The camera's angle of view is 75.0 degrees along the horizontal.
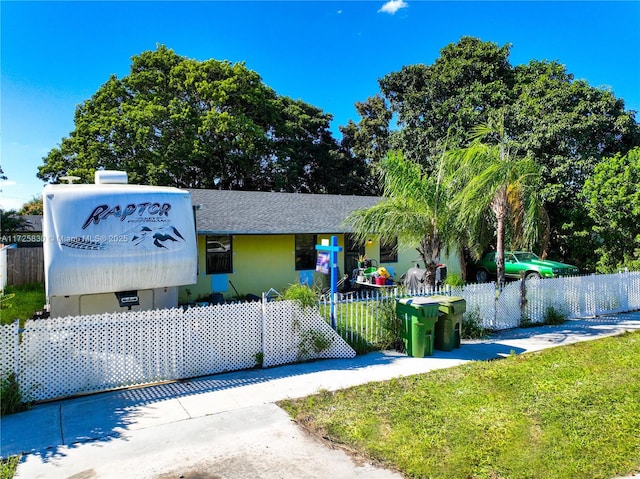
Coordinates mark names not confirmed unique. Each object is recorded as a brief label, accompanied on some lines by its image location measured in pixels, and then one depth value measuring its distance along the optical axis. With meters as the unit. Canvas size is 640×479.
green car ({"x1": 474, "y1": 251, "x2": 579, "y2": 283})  17.45
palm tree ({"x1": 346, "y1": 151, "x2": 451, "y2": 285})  9.44
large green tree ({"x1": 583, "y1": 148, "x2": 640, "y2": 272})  14.05
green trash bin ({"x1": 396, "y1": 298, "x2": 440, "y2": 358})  8.04
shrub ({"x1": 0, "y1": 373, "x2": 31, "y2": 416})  5.46
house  13.27
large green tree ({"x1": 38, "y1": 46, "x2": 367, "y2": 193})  24.41
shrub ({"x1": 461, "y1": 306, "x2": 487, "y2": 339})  9.53
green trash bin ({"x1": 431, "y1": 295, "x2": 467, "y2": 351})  8.48
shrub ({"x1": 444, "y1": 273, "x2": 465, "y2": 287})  9.65
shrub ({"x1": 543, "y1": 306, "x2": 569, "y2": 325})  11.05
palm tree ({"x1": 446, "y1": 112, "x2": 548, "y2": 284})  9.55
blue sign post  8.10
